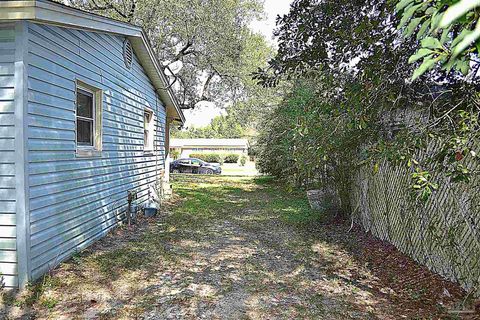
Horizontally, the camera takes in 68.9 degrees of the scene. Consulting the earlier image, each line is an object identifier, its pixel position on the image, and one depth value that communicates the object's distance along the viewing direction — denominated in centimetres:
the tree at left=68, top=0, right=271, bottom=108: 1397
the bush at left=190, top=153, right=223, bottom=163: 4072
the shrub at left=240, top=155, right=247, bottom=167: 3912
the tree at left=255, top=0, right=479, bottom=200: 321
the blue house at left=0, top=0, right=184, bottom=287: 394
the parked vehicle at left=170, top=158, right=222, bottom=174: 2722
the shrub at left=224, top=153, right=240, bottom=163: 4331
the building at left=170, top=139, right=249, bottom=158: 4872
